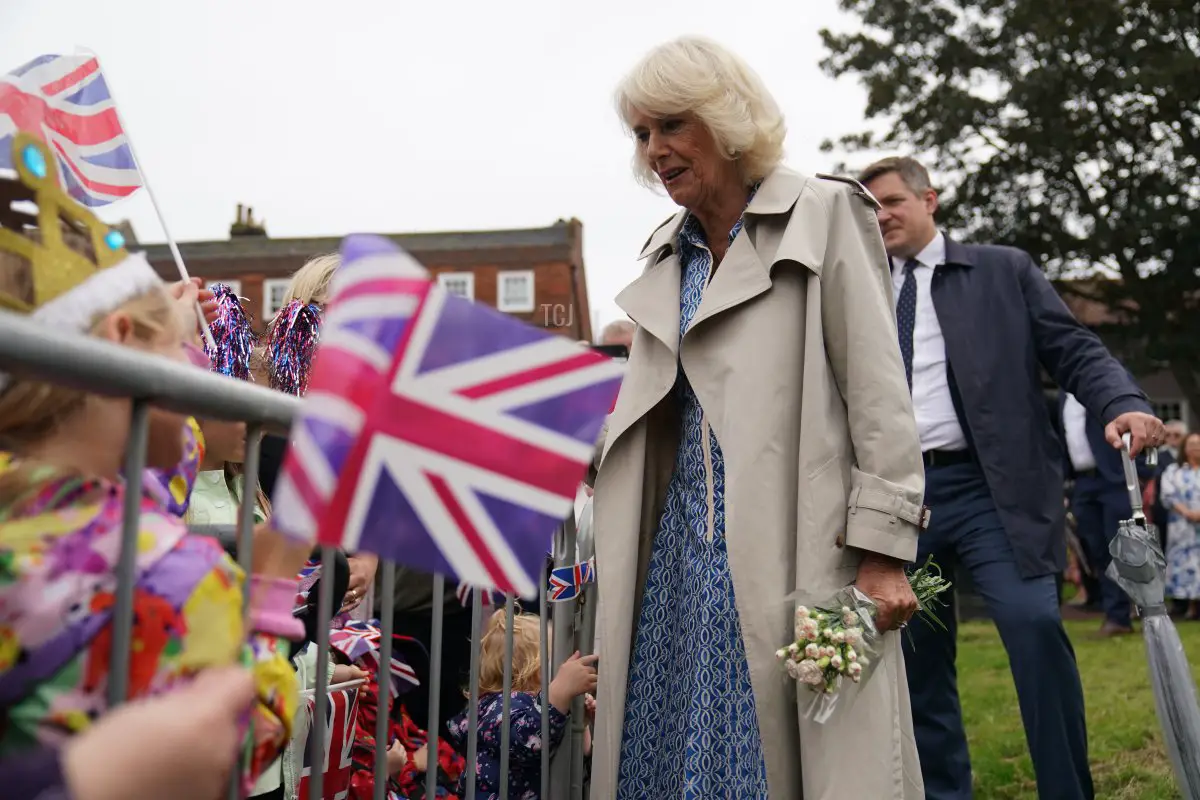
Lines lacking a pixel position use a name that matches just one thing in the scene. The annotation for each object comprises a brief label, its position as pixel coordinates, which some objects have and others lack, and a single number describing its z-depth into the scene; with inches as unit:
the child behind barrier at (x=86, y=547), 46.9
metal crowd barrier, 47.3
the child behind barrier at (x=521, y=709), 114.5
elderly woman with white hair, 97.7
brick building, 1535.4
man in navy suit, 137.9
